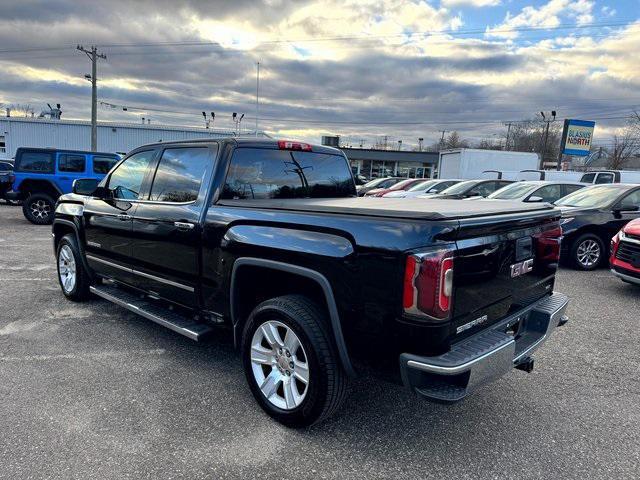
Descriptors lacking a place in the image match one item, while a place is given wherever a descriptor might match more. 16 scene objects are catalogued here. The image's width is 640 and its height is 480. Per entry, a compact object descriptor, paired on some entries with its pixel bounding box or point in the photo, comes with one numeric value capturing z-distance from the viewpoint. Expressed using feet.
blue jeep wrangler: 40.32
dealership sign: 145.21
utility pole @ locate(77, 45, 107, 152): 98.17
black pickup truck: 7.55
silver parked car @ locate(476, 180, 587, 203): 34.22
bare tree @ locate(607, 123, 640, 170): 162.27
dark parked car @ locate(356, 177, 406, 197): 74.06
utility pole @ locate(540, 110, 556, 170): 162.00
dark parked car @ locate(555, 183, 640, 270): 25.58
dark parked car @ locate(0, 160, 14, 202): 50.70
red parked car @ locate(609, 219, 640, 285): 19.19
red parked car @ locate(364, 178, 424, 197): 60.03
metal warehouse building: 126.52
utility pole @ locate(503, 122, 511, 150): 257.75
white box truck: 90.79
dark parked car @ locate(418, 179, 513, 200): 46.34
